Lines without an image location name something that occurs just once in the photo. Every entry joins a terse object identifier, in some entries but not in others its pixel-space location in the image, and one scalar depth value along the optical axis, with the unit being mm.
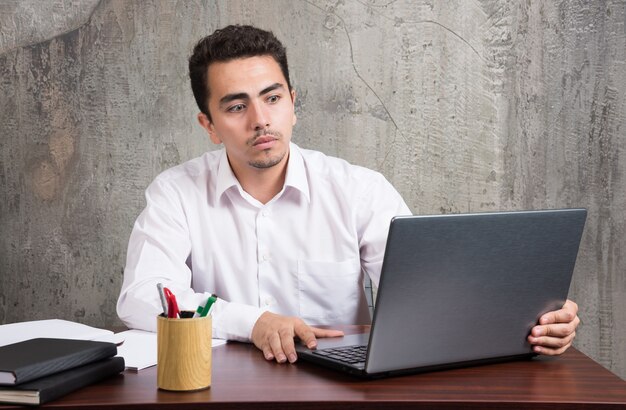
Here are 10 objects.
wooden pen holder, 2080
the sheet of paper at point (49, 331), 2385
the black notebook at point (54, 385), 2032
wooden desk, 2025
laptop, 2087
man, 2977
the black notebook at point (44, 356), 2037
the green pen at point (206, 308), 2115
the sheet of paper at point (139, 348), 2245
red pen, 2097
